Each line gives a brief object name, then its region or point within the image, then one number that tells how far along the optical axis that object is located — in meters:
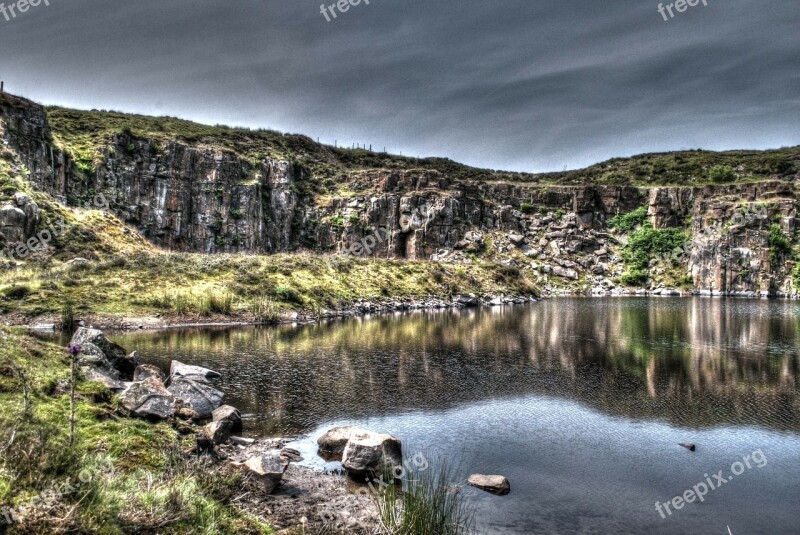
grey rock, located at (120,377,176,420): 11.91
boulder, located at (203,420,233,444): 12.48
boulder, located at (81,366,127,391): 13.35
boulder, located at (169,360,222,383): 17.67
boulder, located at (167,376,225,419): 14.61
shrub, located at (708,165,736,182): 104.94
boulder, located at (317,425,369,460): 12.59
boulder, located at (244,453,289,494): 10.06
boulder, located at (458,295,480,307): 61.77
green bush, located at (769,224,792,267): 79.69
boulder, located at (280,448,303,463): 12.07
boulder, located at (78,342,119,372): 14.73
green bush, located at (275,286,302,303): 43.41
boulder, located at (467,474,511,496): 10.73
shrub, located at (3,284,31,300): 32.62
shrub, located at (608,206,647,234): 100.93
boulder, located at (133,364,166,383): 16.41
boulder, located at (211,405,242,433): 13.43
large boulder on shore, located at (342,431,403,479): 11.30
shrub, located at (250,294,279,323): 39.44
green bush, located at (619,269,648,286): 90.31
